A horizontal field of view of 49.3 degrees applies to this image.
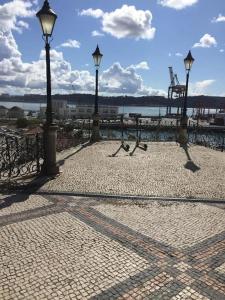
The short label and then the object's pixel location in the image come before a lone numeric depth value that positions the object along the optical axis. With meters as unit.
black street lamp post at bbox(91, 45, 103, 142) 12.99
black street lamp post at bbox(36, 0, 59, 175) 6.91
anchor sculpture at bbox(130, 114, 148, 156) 11.26
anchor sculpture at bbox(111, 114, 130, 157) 10.44
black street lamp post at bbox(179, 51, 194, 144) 13.32
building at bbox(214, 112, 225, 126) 69.27
